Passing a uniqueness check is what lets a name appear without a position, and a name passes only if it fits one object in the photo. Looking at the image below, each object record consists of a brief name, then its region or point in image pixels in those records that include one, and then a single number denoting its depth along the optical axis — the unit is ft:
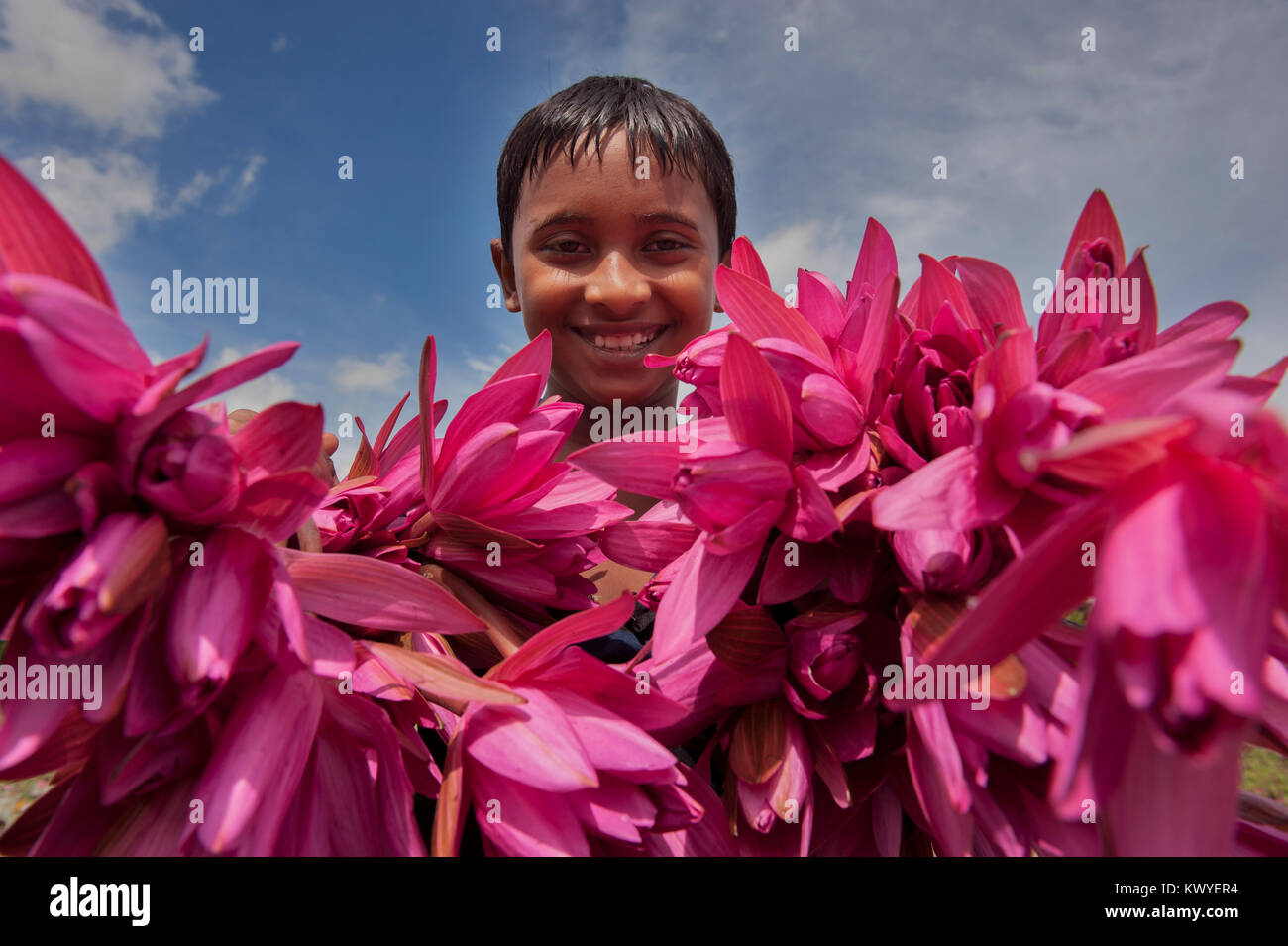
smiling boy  2.36
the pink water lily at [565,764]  0.89
